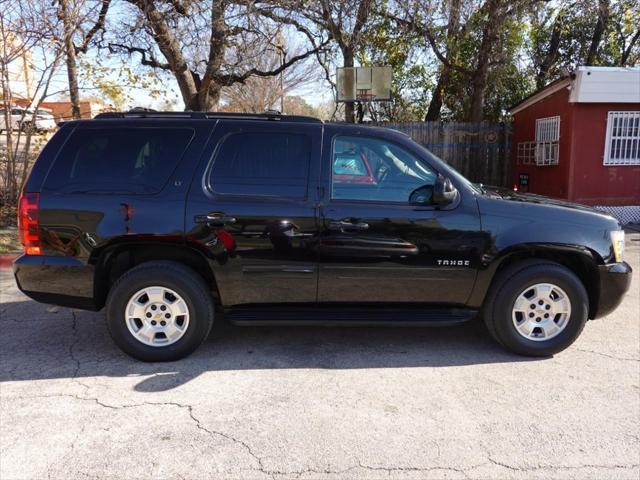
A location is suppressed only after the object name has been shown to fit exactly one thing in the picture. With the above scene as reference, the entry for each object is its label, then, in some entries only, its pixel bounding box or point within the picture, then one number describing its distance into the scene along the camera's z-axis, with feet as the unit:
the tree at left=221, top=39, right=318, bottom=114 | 100.68
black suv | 12.89
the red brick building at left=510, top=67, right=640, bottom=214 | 35.04
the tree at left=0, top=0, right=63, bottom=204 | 28.45
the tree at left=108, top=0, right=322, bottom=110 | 37.27
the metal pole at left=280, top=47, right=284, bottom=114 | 98.67
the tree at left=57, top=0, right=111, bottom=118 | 29.25
